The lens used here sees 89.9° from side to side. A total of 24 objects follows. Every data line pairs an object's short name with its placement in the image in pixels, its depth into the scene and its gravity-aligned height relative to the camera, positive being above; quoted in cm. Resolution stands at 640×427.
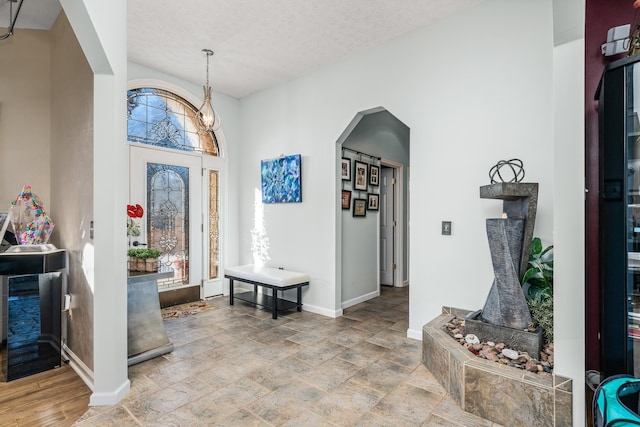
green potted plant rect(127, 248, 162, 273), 295 -43
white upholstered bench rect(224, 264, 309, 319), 389 -87
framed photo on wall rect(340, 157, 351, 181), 416 +58
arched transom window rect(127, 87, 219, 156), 412 +125
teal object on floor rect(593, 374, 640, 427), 133 -85
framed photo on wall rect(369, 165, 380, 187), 477 +57
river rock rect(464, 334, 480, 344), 237 -94
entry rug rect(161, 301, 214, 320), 400 -127
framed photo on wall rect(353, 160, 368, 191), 444 +52
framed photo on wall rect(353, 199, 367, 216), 446 +9
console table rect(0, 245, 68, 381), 247 -77
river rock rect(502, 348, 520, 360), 211 -94
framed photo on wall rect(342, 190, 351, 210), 425 +19
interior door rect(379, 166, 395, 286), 563 -14
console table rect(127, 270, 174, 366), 280 -97
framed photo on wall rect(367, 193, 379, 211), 476 +17
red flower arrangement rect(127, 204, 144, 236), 300 +0
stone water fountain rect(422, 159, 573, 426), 184 -95
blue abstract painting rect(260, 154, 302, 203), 432 +48
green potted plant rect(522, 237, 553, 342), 227 -55
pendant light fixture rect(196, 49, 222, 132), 348 +113
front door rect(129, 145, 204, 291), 412 +11
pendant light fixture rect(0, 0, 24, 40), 267 +172
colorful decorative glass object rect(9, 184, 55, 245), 267 -5
